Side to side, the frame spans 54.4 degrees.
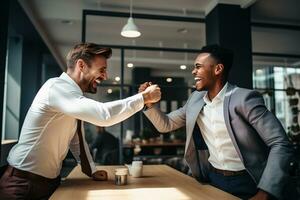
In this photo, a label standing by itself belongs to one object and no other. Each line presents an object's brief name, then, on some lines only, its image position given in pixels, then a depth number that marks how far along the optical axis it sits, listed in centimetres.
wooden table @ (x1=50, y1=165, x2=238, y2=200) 139
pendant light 374
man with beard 148
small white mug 190
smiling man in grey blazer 145
